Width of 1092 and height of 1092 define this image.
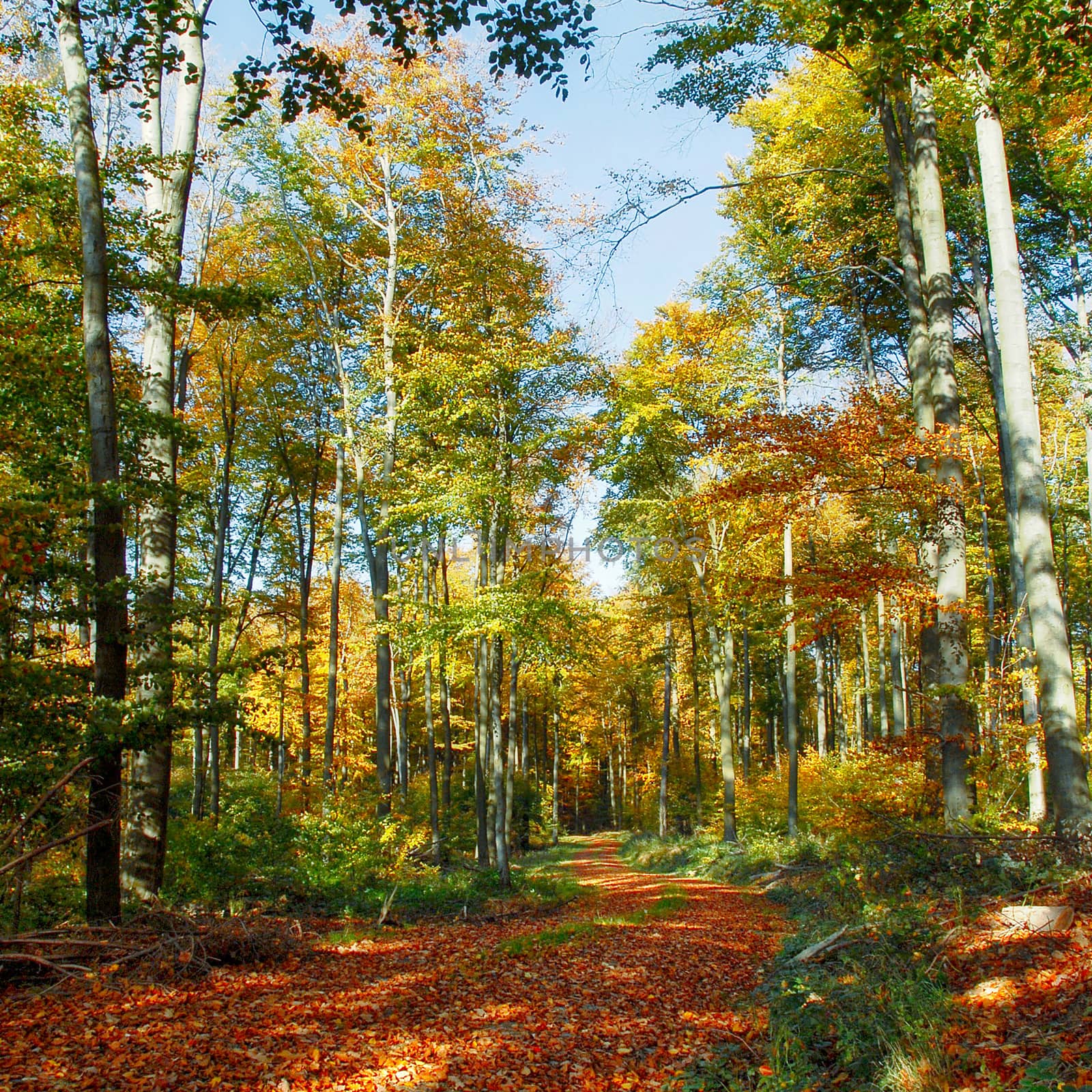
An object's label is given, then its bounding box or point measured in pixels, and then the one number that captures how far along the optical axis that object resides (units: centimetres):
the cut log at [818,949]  535
